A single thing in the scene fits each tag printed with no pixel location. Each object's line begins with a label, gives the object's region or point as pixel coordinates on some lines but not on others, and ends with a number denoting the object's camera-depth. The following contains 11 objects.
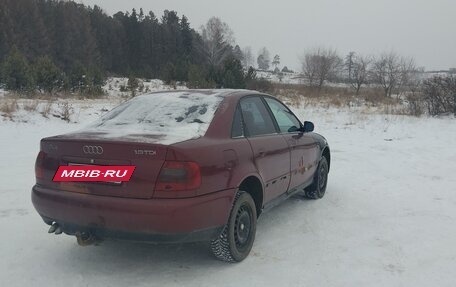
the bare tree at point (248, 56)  104.60
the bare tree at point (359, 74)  38.90
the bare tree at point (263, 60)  126.75
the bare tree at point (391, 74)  35.34
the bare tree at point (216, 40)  64.44
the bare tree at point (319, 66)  46.28
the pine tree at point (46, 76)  21.42
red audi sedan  3.08
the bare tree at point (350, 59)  54.53
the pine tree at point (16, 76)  20.12
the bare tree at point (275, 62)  127.25
